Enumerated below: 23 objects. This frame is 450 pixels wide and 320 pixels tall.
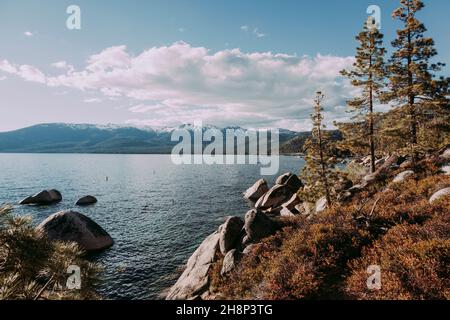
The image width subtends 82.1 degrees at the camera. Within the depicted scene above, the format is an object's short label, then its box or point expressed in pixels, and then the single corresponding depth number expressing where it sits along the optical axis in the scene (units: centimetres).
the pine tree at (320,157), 2473
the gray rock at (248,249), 1547
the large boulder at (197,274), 1532
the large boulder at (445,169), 2009
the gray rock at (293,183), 4353
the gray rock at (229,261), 1498
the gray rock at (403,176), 2181
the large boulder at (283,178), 4588
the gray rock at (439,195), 1475
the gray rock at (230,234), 1740
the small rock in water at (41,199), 4581
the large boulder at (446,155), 2242
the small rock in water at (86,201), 4650
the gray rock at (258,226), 1669
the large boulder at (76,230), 2525
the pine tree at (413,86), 2327
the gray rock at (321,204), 2515
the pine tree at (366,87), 2614
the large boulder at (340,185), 2573
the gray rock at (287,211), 3533
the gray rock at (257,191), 4900
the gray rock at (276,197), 4181
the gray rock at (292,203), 3678
